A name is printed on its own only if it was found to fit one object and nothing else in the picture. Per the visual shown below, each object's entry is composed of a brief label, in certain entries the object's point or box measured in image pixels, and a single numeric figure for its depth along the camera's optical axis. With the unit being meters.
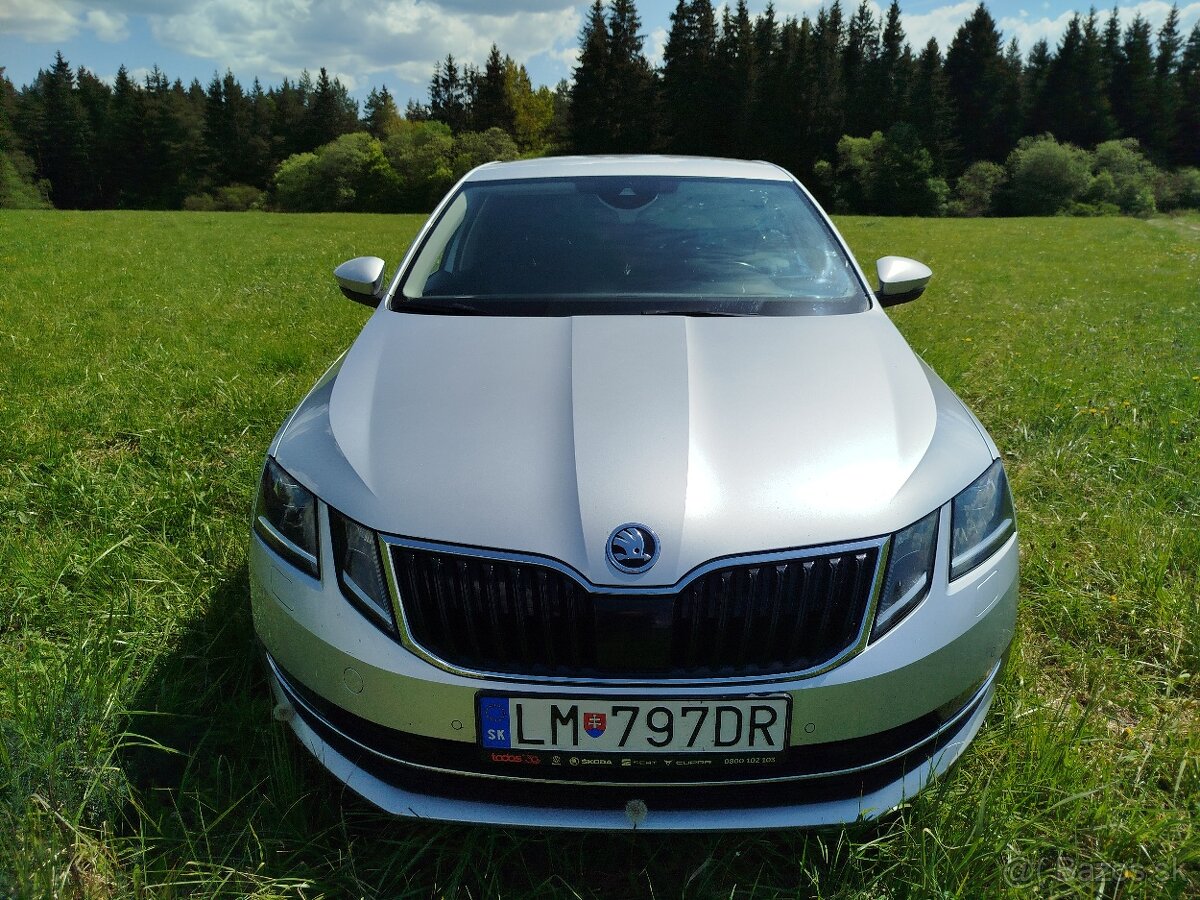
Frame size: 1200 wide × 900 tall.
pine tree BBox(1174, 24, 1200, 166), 65.81
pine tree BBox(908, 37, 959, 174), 59.38
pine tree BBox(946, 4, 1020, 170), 65.25
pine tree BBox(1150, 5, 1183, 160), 65.25
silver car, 1.59
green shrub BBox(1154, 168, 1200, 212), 55.12
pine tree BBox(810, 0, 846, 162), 62.19
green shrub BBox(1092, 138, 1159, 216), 52.19
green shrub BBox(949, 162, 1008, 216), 55.31
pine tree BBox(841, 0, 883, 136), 62.97
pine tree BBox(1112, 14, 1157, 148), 65.75
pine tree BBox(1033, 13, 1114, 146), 63.50
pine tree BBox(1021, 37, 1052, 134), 65.00
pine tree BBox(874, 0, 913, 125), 62.68
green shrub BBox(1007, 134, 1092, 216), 52.62
